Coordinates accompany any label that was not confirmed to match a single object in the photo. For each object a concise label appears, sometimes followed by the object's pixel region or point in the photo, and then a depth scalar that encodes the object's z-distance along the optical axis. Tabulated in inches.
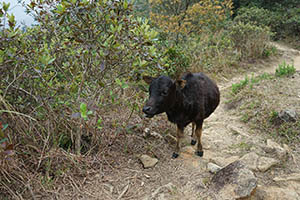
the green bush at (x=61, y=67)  111.0
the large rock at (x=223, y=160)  154.4
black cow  130.3
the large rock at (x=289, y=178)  136.5
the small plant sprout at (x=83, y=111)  104.9
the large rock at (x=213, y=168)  142.7
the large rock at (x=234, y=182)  118.5
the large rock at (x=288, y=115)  189.9
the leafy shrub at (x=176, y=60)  263.5
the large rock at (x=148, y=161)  143.9
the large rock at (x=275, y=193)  121.7
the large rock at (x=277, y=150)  157.8
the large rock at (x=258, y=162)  147.0
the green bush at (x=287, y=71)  276.5
